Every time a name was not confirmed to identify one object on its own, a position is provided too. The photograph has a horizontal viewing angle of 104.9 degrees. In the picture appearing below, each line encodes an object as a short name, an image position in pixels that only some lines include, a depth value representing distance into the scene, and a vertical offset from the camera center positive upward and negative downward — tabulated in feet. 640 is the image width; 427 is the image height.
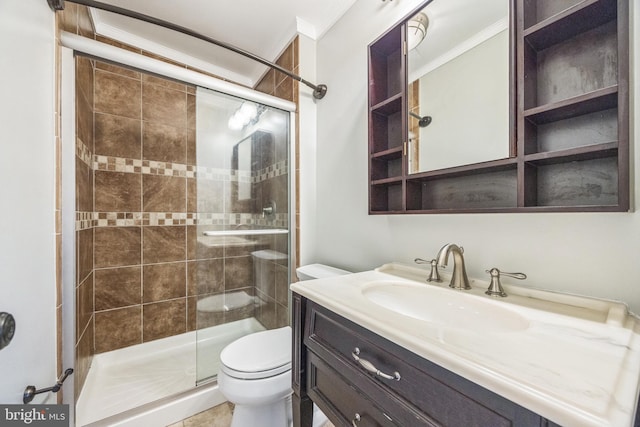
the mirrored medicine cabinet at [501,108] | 2.10 +1.15
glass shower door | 5.57 -0.08
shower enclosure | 5.47 -0.23
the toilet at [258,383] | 3.53 -2.48
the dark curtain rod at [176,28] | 3.11 +2.89
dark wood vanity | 1.39 -1.26
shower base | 4.17 -3.32
